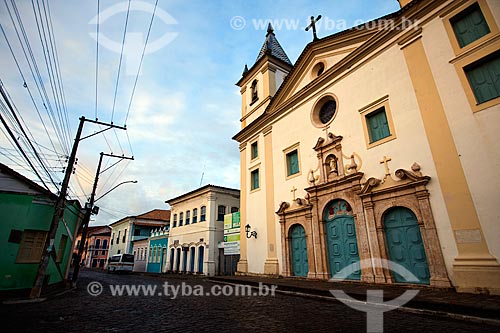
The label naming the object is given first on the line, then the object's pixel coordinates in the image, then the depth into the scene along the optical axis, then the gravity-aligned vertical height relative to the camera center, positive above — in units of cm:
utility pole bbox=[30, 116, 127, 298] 876 +137
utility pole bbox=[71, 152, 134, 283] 1486 +279
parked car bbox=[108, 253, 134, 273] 2753 +22
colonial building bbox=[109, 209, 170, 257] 3634 +517
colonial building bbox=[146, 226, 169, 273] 2848 +152
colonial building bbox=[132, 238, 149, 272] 3222 +125
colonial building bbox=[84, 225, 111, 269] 5181 +312
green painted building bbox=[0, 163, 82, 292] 893 +142
